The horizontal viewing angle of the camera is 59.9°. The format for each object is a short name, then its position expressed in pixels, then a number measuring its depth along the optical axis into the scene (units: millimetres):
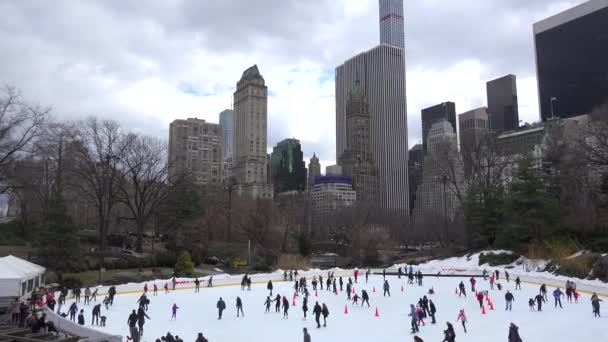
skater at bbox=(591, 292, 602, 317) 21984
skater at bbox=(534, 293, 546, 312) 24172
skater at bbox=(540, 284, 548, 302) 26844
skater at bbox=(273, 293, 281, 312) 25109
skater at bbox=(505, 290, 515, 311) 24203
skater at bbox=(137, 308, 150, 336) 18734
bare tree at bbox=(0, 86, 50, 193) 36375
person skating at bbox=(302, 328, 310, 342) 15659
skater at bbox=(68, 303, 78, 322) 21750
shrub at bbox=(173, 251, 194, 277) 41656
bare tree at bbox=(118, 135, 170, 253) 52062
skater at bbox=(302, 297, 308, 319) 23062
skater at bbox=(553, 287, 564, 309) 24870
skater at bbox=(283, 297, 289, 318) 23531
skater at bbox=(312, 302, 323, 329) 20906
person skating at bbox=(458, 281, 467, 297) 30594
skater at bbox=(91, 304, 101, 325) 21156
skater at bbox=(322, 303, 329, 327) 20848
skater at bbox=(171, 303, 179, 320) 22656
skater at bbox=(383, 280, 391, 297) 31577
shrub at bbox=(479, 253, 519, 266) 46756
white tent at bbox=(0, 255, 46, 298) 22750
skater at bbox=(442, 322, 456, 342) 15258
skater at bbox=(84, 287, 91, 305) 27219
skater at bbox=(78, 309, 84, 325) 19891
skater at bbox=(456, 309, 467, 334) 19172
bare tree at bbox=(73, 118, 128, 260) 48938
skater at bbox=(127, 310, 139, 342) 16953
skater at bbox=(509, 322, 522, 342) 14875
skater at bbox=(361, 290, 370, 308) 26500
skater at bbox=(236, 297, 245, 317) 23905
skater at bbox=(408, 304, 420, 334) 19344
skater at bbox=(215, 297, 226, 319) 23034
